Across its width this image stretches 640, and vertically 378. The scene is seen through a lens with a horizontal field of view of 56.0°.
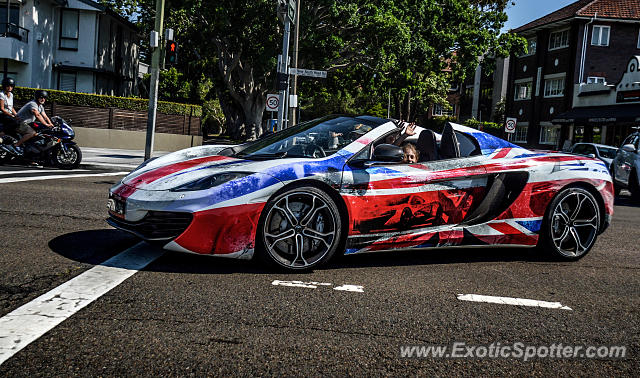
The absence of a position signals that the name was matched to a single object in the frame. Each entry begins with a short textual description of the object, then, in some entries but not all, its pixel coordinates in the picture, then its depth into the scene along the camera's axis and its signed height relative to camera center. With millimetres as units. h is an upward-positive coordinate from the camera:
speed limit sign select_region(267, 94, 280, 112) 20875 +917
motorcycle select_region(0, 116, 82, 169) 12508 -782
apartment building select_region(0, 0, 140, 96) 30812 +3700
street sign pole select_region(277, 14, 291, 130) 18266 +1882
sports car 4309 -483
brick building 36281 +5617
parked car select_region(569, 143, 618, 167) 19352 +53
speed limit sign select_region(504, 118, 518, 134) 27717 +959
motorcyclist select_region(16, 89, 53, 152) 12336 -149
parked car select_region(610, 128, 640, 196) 14938 -306
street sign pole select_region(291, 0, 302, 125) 22912 +3068
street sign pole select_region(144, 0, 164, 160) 15562 +1135
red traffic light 15031 +1721
